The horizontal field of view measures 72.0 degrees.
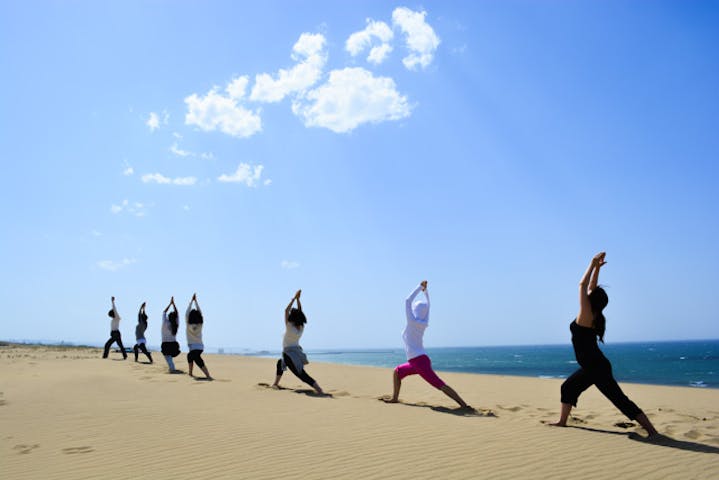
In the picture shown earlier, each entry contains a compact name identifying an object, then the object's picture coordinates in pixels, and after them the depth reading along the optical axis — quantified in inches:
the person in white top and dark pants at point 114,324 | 761.0
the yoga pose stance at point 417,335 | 333.7
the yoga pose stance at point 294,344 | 414.9
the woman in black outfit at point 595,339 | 239.8
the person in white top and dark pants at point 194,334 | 533.3
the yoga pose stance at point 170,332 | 600.1
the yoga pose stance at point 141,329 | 731.4
